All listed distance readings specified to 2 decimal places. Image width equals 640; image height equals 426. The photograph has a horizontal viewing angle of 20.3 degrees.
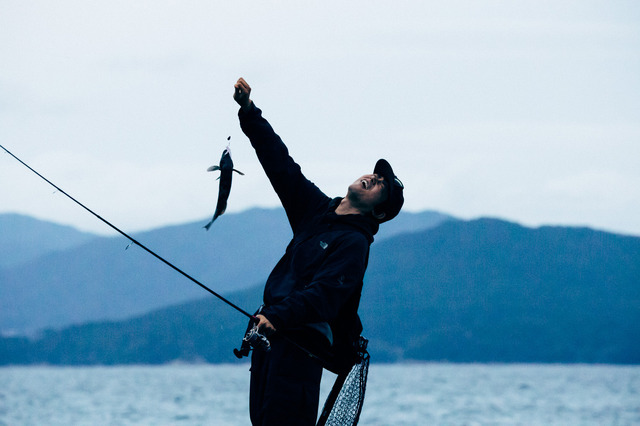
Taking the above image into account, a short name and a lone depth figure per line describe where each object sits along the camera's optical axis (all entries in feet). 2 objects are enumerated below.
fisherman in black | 28.99
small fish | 33.29
